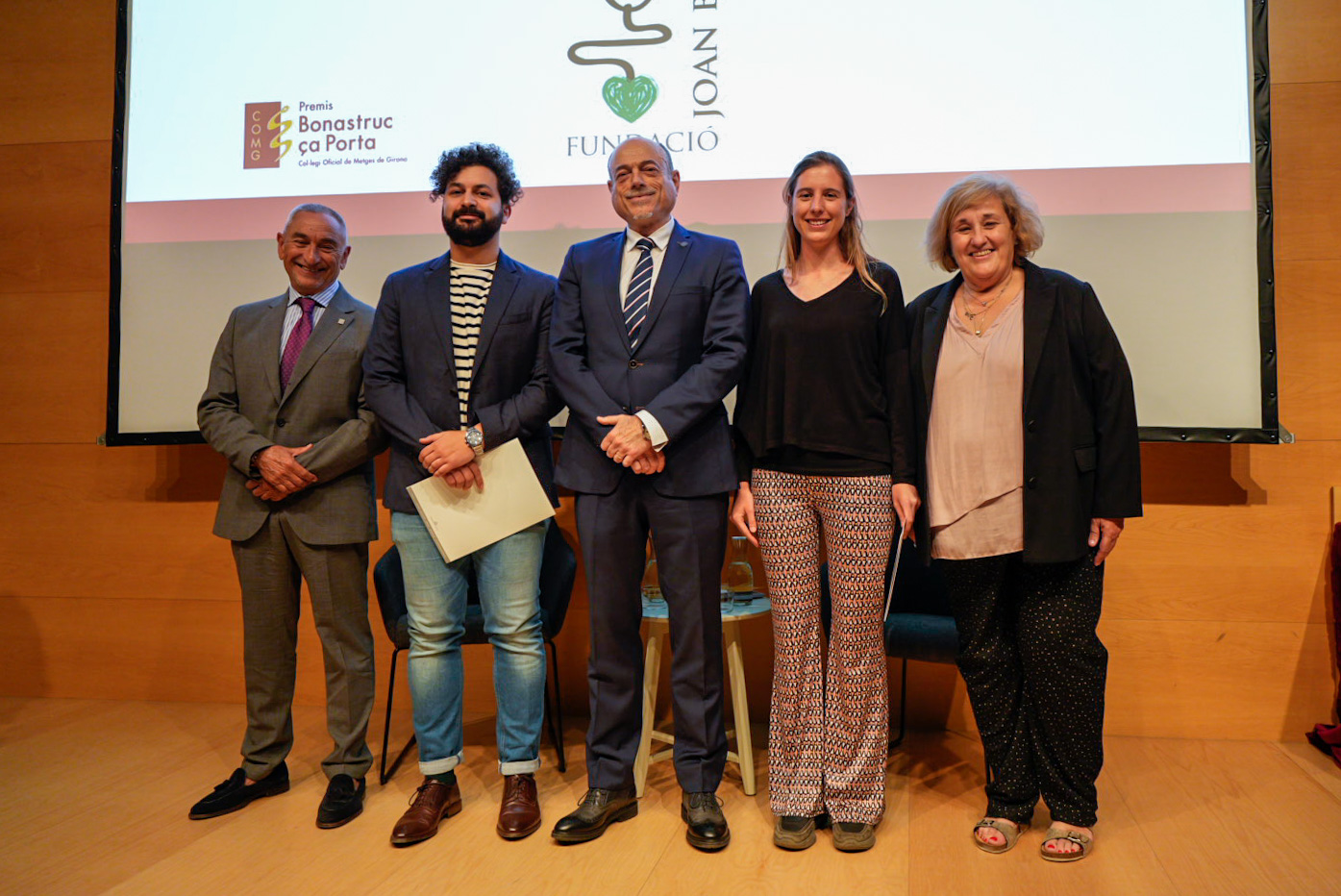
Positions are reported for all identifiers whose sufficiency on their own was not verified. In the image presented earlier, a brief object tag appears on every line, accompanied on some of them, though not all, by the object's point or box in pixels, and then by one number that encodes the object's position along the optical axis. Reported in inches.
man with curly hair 94.3
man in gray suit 99.3
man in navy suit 88.9
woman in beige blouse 83.6
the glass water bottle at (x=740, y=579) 113.1
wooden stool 102.0
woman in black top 86.2
